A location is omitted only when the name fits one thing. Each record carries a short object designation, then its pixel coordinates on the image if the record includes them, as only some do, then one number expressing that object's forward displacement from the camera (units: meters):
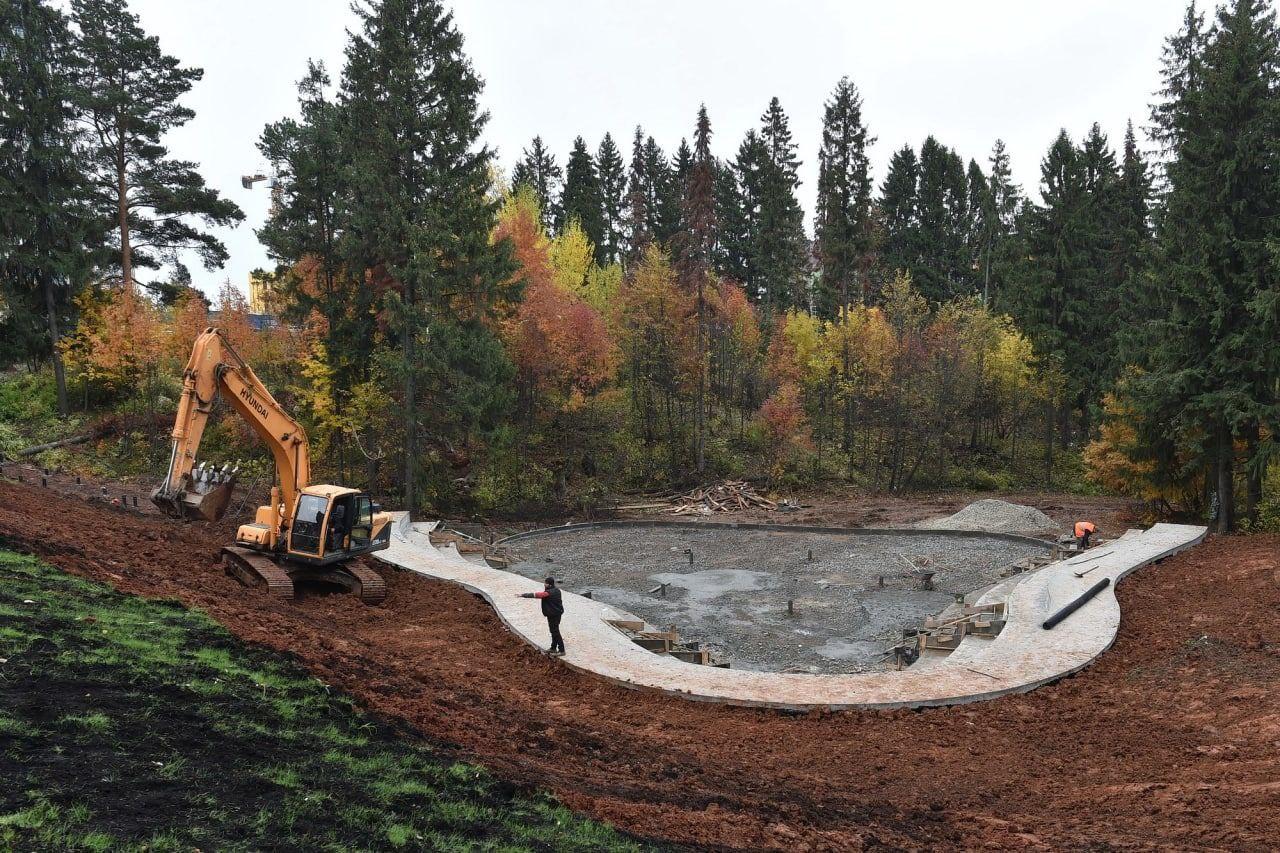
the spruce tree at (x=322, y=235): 27.58
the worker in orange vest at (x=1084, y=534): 21.38
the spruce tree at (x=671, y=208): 59.03
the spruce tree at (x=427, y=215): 25.45
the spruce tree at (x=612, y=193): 63.07
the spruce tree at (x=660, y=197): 59.38
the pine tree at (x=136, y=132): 30.02
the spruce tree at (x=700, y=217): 35.62
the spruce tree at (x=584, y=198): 58.19
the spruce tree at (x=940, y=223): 56.44
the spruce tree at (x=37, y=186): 28.38
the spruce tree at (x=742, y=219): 63.41
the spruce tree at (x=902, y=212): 57.84
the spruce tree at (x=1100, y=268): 40.88
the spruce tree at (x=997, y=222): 54.56
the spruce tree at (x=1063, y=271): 41.03
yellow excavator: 13.93
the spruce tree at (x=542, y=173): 63.75
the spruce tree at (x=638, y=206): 54.73
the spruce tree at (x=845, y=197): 42.56
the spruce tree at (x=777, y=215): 53.09
